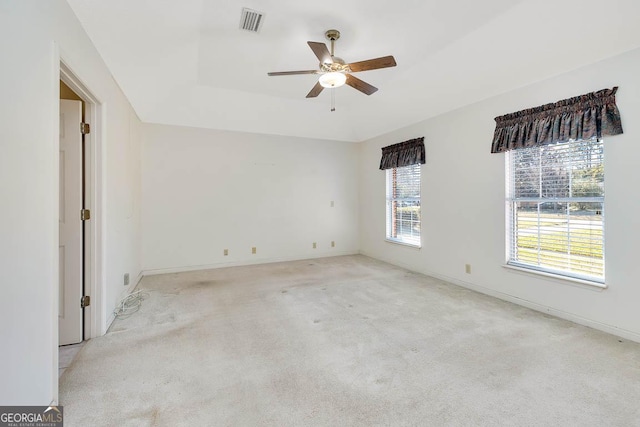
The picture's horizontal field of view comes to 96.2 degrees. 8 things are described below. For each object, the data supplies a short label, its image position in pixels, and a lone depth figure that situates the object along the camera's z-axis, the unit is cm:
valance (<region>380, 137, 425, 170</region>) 464
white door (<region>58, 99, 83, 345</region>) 246
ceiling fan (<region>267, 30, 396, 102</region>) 251
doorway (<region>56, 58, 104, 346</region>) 254
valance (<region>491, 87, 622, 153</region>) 259
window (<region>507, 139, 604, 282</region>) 276
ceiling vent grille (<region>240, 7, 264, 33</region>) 252
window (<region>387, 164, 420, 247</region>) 495
